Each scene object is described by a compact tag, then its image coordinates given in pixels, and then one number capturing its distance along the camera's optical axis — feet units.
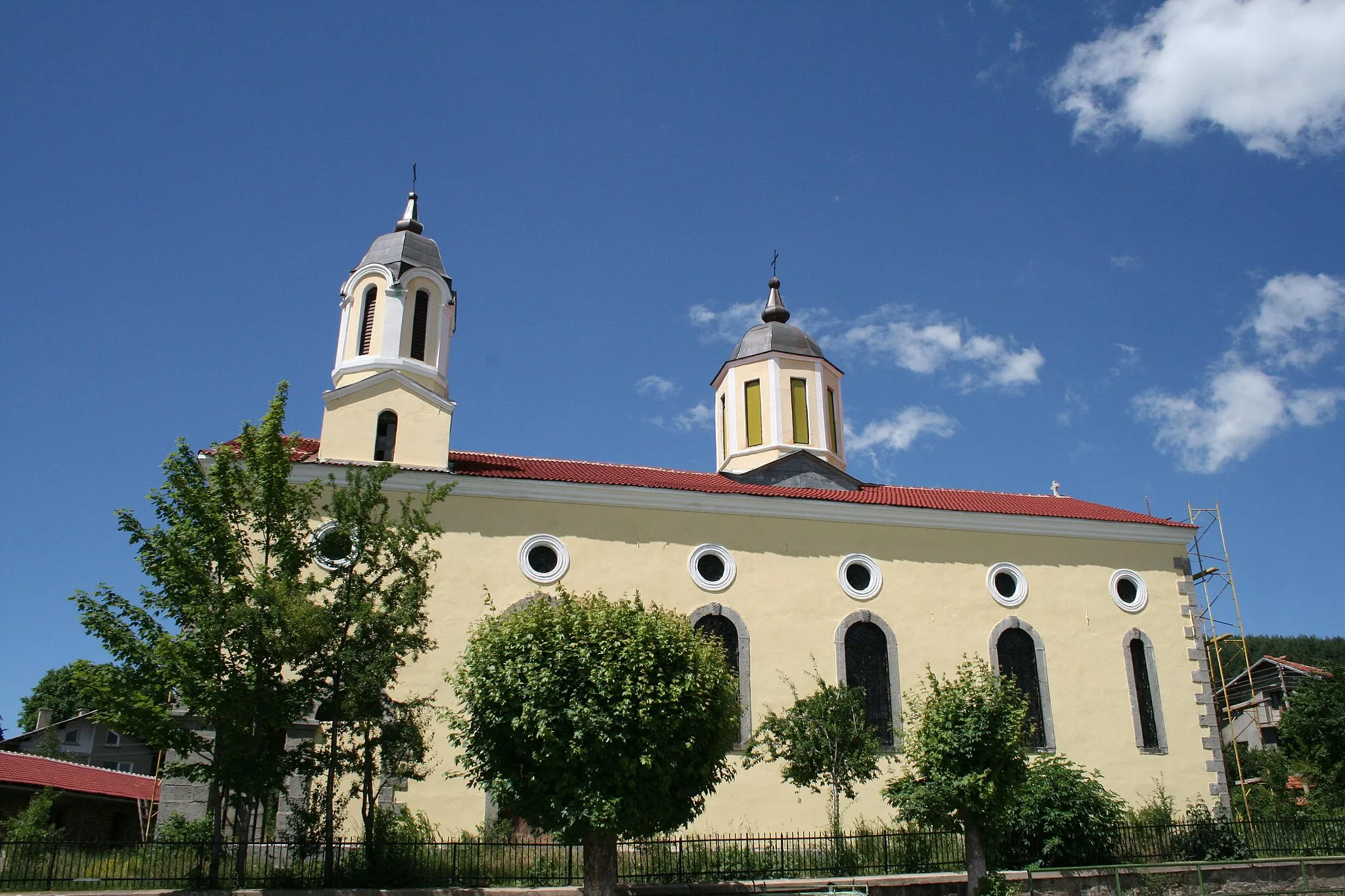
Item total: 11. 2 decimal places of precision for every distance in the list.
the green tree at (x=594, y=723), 45.21
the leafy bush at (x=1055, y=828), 59.41
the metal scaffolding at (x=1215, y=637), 84.71
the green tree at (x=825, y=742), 61.67
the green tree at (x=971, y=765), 53.11
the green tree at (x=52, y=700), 181.37
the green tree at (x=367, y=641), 49.90
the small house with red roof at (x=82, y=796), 90.27
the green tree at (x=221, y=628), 46.11
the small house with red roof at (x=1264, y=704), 152.56
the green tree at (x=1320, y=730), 101.50
